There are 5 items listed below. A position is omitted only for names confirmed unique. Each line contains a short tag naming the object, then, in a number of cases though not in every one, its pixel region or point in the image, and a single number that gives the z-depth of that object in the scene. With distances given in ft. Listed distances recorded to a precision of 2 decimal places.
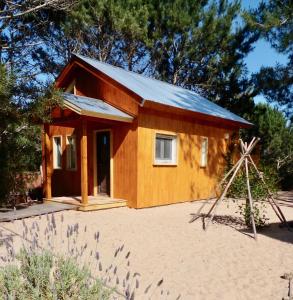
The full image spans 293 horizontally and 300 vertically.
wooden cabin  34.91
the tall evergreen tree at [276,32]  37.40
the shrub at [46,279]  9.62
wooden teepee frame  26.58
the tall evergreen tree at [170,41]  60.13
